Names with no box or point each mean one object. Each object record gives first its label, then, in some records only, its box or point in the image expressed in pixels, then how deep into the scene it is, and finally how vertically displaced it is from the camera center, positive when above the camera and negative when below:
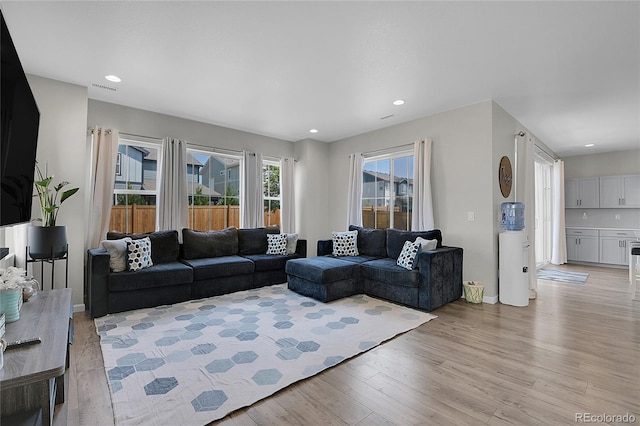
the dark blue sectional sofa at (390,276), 3.59 -0.73
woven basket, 3.87 -0.93
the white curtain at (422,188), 4.43 +0.48
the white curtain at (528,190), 4.45 +0.47
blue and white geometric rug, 1.84 -1.11
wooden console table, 1.20 -0.62
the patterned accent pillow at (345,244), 4.86 -0.41
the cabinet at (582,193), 6.81 +0.67
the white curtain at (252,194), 5.32 +0.45
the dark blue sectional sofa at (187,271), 3.31 -0.67
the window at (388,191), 5.05 +0.52
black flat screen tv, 1.41 +0.43
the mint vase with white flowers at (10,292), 1.66 -0.43
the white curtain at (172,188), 4.39 +0.45
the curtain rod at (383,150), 4.87 +1.21
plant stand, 2.98 -0.48
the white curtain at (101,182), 3.82 +0.46
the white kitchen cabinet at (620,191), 6.32 +0.66
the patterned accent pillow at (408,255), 3.74 -0.45
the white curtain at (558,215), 6.76 +0.14
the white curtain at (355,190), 5.58 +0.55
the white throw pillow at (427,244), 3.86 -0.31
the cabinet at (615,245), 6.28 -0.51
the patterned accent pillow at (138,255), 3.51 -0.45
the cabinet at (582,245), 6.73 -0.54
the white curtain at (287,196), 5.86 +0.45
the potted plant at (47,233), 2.88 -0.16
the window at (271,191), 5.84 +0.54
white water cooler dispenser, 3.77 -0.51
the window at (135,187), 4.23 +0.44
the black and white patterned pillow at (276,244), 4.94 -0.42
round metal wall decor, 4.12 +0.64
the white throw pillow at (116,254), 3.42 -0.43
